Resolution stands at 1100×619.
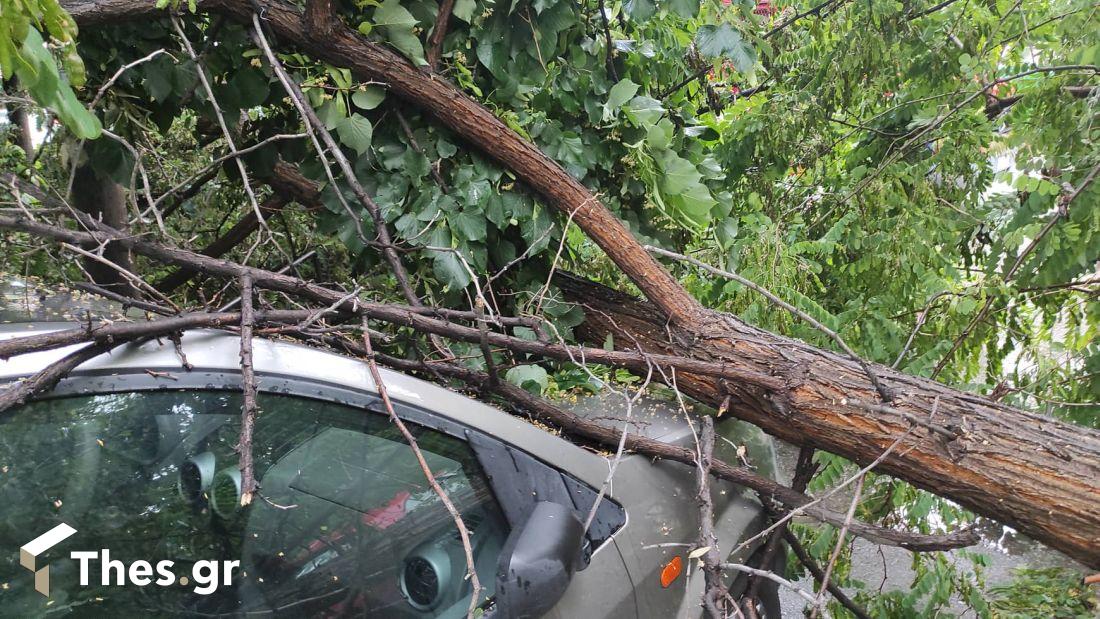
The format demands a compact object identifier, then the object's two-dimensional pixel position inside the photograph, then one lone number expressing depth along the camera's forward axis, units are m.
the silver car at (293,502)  1.56
